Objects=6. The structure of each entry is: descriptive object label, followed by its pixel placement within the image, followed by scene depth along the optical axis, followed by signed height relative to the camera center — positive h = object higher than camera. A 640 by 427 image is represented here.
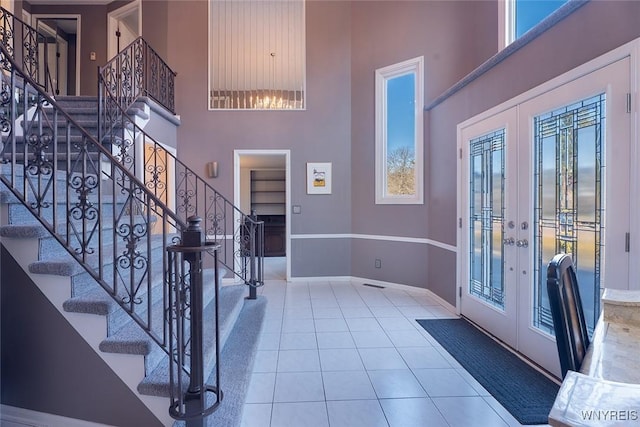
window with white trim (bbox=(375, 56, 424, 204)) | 4.70 +1.19
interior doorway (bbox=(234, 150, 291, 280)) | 7.44 +0.34
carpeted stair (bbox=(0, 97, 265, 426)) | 1.81 -0.54
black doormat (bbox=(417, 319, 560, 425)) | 2.04 -1.23
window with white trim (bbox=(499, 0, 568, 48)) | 2.92 +1.95
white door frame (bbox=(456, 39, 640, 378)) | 1.74 +0.65
